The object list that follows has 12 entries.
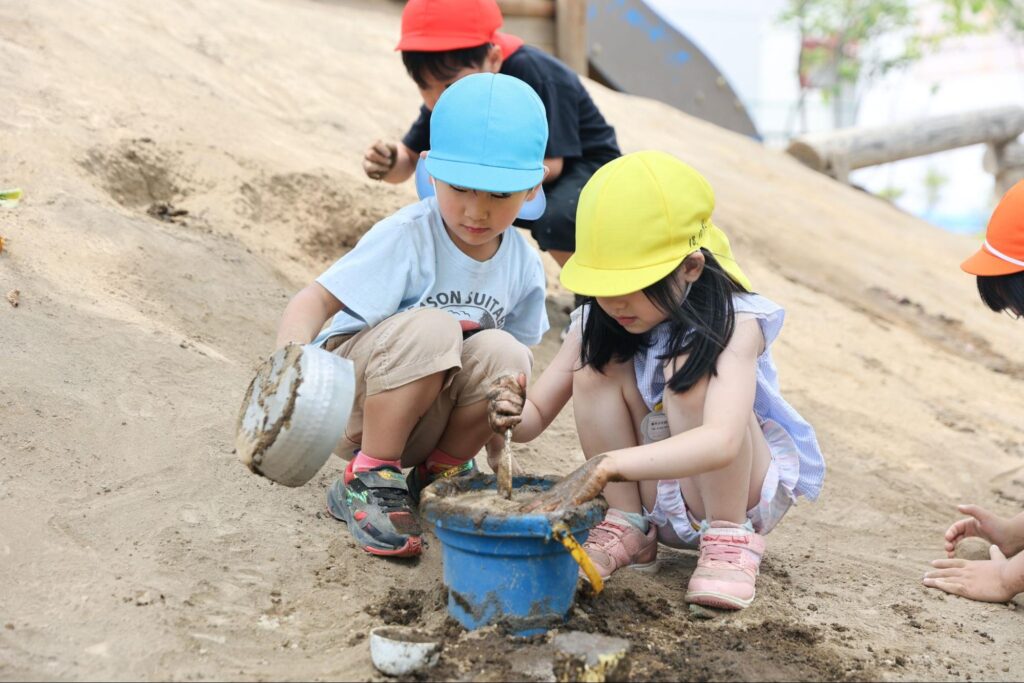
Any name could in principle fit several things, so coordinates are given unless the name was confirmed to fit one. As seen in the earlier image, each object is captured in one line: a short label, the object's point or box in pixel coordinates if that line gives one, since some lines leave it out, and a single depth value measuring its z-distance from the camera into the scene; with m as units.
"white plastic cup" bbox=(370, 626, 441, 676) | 1.89
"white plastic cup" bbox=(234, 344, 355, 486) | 2.06
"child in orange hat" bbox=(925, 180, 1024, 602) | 2.62
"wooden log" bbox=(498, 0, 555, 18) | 7.90
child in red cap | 3.47
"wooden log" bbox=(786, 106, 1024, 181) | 9.43
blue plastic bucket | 1.96
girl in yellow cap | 2.24
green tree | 15.76
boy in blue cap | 2.44
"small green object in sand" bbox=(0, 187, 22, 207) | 3.55
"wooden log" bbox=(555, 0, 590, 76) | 8.09
